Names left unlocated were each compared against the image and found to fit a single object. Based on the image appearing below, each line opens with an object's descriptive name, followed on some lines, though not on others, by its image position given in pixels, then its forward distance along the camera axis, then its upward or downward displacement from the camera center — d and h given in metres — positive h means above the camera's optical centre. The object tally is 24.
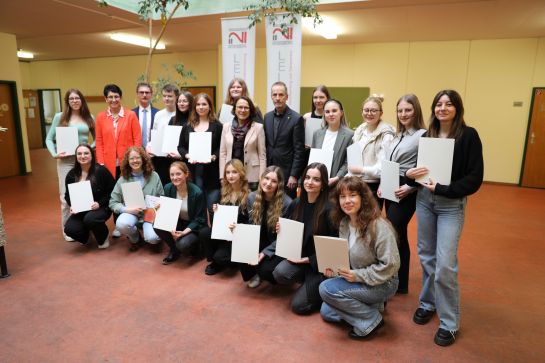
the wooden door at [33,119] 11.72 -0.11
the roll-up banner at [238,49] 4.41 +0.85
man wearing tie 4.09 +0.02
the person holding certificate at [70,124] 3.76 -0.08
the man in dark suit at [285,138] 3.23 -0.17
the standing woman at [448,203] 2.10 -0.49
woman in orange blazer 3.78 -0.16
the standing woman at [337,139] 2.95 -0.15
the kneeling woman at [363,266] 2.19 -0.89
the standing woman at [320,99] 3.41 +0.20
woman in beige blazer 3.29 -0.20
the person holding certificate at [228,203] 3.03 -0.70
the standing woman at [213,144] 3.53 -0.26
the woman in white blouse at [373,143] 2.75 -0.17
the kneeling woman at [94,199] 3.57 -0.83
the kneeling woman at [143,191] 3.54 -0.74
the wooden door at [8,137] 7.34 -0.43
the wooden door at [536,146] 6.95 -0.46
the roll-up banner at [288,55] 4.14 +0.74
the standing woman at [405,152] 2.50 -0.22
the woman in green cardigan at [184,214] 3.30 -0.90
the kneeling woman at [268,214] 2.79 -0.74
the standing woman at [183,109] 3.66 +0.09
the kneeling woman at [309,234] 2.54 -0.81
